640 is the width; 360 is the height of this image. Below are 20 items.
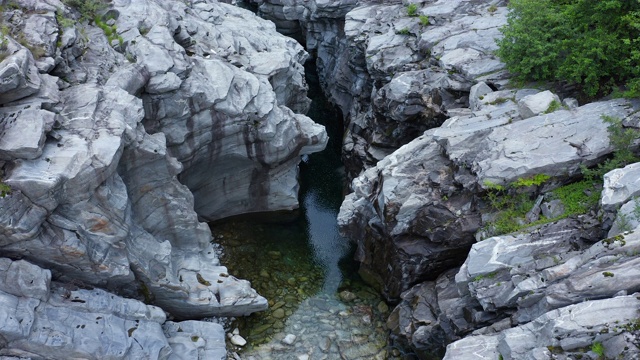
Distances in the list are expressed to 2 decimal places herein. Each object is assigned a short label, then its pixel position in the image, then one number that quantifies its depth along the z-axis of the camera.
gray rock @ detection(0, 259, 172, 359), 15.81
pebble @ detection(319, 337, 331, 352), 21.45
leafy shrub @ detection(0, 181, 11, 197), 15.43
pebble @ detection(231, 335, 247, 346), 21.34
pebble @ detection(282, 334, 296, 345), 21.64
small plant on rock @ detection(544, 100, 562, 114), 20.89
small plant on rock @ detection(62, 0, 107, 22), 23.61
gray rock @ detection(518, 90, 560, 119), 21.08
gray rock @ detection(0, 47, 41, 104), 16.42
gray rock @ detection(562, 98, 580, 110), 21.03
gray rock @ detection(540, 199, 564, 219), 18.02
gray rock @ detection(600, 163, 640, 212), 15.70
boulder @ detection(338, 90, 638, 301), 19.20
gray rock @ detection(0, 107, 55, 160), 15.94
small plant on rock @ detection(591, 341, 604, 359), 12.72
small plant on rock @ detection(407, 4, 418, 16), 32.75
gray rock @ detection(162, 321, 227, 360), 19.39
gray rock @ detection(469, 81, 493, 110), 24.16
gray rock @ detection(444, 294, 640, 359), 12.60
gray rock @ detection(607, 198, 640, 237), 14.95
